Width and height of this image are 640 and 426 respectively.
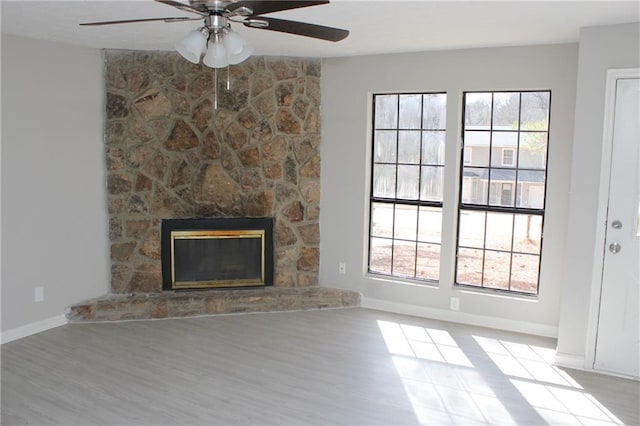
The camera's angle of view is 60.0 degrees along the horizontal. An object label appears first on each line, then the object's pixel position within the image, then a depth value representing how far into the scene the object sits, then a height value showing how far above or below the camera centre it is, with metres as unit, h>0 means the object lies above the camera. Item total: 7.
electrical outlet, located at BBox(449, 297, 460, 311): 5.06 -1.20
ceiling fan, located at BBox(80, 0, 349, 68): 2.20 +0.62
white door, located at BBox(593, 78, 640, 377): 3.79 -0.53
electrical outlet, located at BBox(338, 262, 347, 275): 5.55 -0.99
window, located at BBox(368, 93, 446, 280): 5.12 -0.12
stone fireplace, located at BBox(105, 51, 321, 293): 5.19 +0.15
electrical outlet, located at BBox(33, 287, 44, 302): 4.69 -1.12
